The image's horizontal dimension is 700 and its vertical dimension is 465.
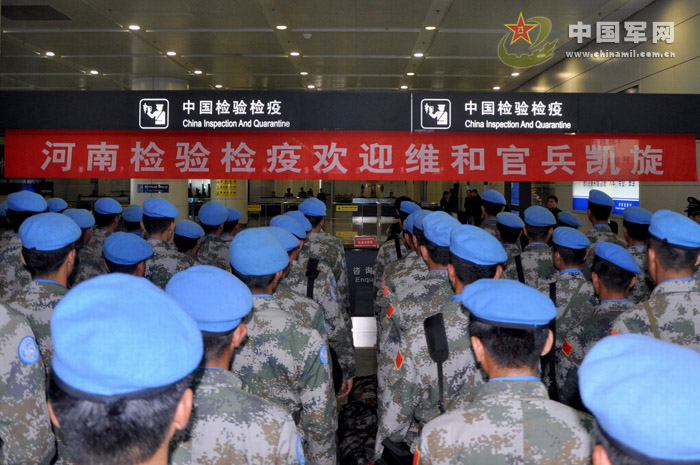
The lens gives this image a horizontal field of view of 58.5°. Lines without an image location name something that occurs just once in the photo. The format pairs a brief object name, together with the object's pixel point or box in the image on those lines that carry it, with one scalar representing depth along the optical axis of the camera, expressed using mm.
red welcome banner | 6105
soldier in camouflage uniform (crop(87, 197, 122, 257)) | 6027
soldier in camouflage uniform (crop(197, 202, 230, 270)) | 5734
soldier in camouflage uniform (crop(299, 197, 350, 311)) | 5715
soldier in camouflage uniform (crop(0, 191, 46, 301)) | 4617
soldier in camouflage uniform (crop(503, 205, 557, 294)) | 5293
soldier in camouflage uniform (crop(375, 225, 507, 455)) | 2396
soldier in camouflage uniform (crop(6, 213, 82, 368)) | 2709
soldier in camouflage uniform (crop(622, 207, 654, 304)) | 5031
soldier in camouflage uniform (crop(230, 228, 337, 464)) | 2381
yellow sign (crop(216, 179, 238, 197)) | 20547
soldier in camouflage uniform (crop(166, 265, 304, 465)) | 1625
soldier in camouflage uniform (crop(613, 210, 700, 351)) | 2719
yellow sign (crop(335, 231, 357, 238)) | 9977
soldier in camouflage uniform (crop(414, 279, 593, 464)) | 1592
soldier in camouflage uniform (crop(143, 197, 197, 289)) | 4570
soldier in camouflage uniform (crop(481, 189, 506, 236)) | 6590
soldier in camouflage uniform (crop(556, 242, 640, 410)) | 3137
